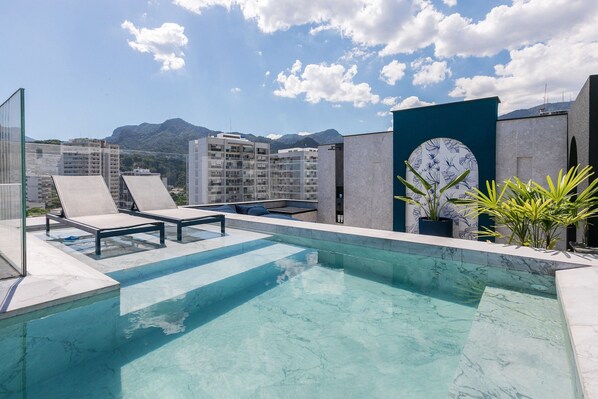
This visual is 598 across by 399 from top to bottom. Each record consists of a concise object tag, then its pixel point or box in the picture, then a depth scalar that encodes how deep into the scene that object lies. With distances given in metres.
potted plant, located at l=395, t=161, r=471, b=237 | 7.56
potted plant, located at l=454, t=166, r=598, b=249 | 4.08
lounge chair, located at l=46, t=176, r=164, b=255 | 5.24
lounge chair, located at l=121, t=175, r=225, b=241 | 6.23
